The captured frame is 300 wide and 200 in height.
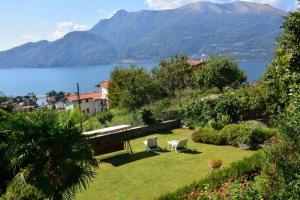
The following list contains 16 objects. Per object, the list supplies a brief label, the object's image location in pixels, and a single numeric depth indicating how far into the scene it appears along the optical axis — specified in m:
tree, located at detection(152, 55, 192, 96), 37.64
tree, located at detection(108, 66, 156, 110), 23.32
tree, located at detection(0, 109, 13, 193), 7.92
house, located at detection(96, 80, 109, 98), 72.20
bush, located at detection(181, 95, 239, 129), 16.71
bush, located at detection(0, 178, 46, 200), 6.54
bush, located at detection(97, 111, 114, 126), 21.73
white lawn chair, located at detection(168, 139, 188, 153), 12.98
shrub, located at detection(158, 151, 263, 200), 6.78
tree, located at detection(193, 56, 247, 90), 33.87
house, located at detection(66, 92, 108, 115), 73.64
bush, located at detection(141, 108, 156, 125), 17.63
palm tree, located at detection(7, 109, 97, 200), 6.26
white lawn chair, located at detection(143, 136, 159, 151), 13.38
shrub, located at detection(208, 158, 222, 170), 9.14
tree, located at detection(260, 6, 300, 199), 6.02
